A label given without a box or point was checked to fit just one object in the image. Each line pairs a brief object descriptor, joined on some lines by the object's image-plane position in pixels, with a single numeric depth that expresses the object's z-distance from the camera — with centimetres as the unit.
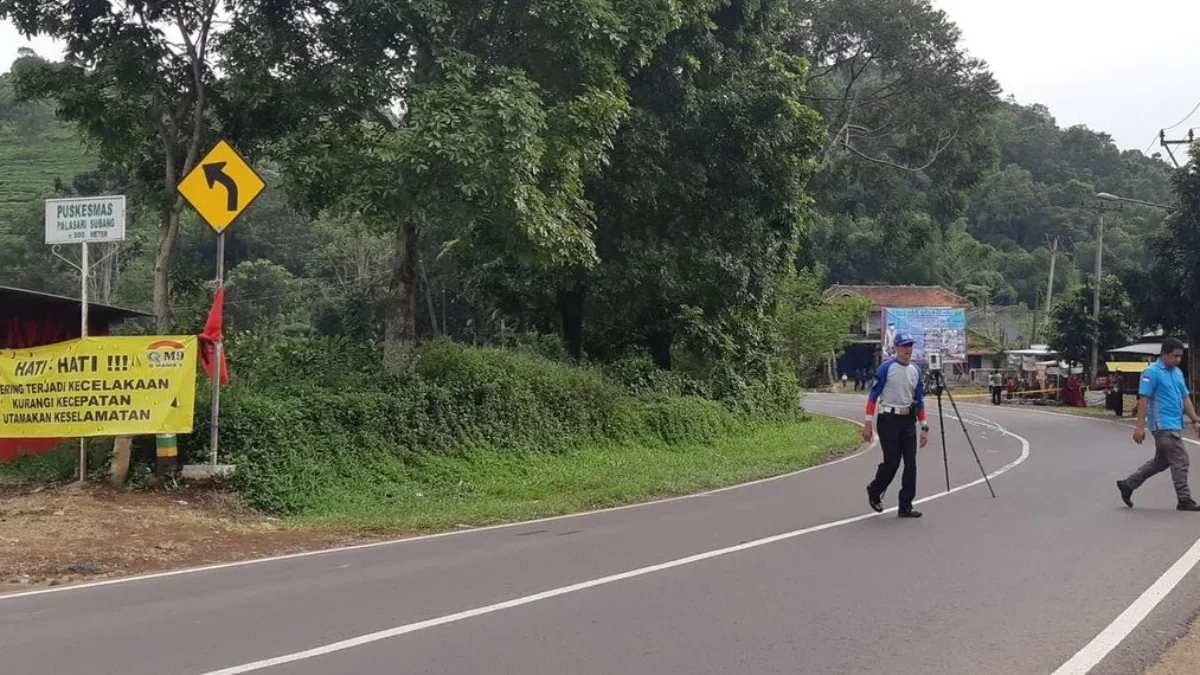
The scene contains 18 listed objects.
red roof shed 1492
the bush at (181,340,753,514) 1298
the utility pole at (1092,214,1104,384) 4216
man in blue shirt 1110
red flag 1224
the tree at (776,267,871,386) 4309
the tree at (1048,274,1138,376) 4409
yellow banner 1239
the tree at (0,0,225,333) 1497
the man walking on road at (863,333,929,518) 1095
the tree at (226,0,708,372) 1316
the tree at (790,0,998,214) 3478
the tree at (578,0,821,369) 2027
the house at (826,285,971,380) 6919
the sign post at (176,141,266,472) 1239
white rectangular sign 1231
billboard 5547
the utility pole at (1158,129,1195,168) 3569
